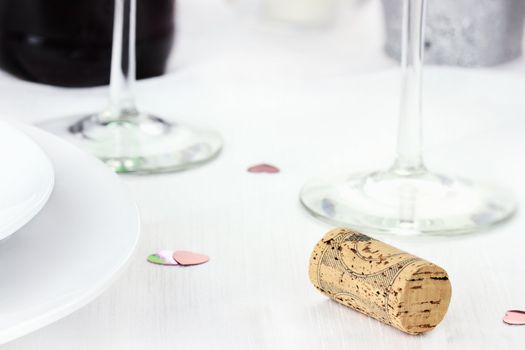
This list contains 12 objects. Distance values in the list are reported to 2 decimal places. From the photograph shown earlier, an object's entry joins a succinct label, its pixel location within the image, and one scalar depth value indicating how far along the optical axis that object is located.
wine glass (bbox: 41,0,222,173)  0.69
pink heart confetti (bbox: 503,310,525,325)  0.53
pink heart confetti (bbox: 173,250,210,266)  0.57
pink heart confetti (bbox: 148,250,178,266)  0.57
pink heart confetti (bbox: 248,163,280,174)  0.68
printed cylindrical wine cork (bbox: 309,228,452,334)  0.51
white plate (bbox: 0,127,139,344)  0.44
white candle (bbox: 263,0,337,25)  0.95
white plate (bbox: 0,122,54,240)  0.46
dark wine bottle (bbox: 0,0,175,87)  0.76
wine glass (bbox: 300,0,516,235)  0.61
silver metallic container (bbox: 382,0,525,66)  0.84
